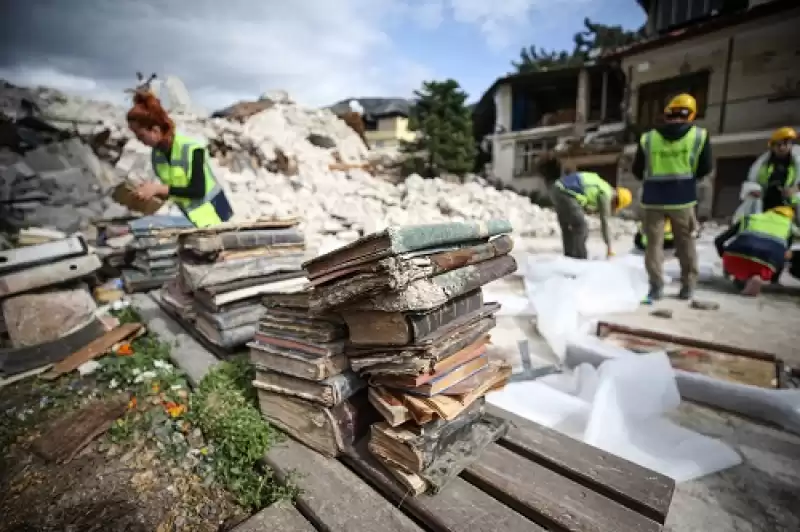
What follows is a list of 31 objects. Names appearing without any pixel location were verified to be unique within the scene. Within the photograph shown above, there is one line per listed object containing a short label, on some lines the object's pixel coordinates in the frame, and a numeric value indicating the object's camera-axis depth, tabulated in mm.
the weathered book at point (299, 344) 1444
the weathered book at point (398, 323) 1221
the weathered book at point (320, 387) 1403
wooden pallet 1138
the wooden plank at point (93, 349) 2494
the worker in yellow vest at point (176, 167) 2900
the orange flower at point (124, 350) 2641
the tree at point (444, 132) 18734
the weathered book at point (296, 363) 1409
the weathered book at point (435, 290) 1150
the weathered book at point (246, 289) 2236
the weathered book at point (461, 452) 1249
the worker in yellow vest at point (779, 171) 5086
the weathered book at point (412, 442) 1236
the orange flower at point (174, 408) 1888
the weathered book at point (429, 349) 1242
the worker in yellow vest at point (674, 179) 4137
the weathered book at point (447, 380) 1276
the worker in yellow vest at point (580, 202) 5980
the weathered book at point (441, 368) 1276
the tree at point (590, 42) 24688
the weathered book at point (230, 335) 2215
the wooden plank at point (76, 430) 1663
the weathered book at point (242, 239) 2259
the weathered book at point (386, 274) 1132
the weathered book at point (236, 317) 2225
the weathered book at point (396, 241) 1124
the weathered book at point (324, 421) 1435
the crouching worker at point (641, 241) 6712
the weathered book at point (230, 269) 2246
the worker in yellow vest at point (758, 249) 4805
